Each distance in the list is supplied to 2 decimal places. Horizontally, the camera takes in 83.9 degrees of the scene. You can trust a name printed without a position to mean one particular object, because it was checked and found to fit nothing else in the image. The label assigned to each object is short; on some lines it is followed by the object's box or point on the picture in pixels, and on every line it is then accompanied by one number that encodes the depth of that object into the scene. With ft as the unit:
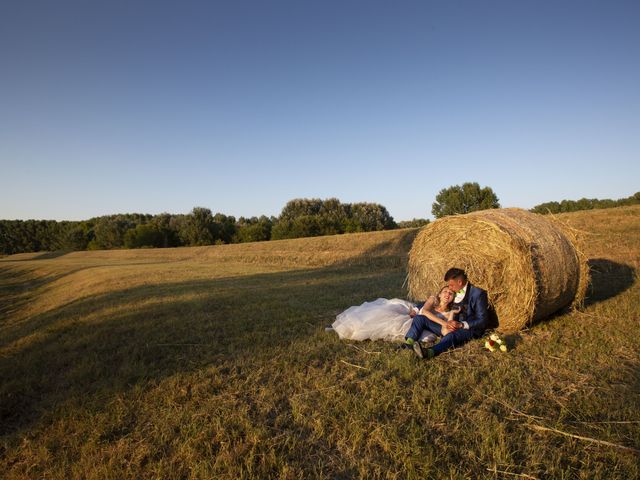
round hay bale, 20.21
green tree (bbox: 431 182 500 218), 172.65
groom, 18.22
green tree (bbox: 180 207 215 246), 197.36
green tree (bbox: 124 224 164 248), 197.77
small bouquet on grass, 17.10
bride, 19.89
